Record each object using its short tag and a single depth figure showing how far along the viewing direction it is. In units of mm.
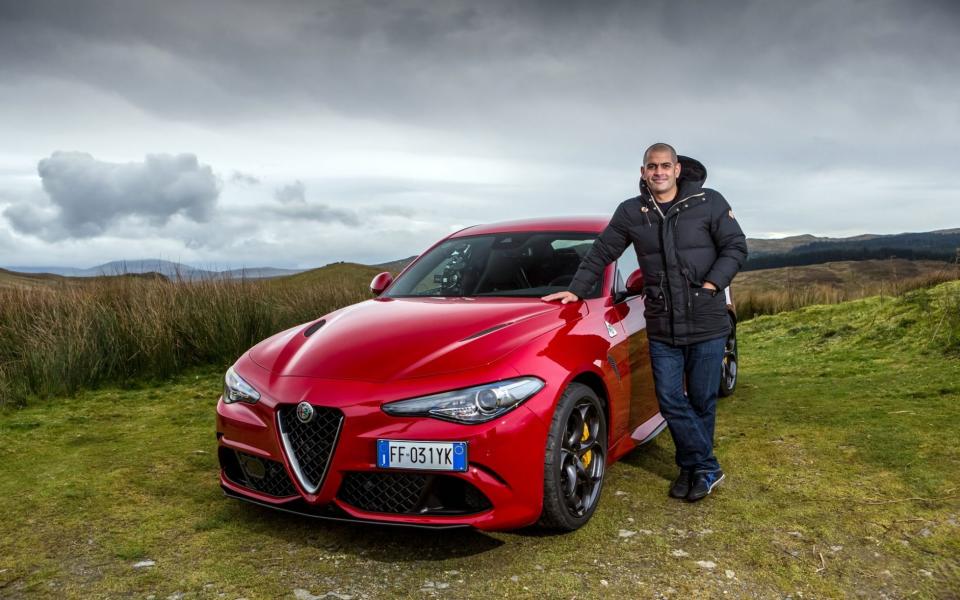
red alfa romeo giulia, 3324
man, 4301
